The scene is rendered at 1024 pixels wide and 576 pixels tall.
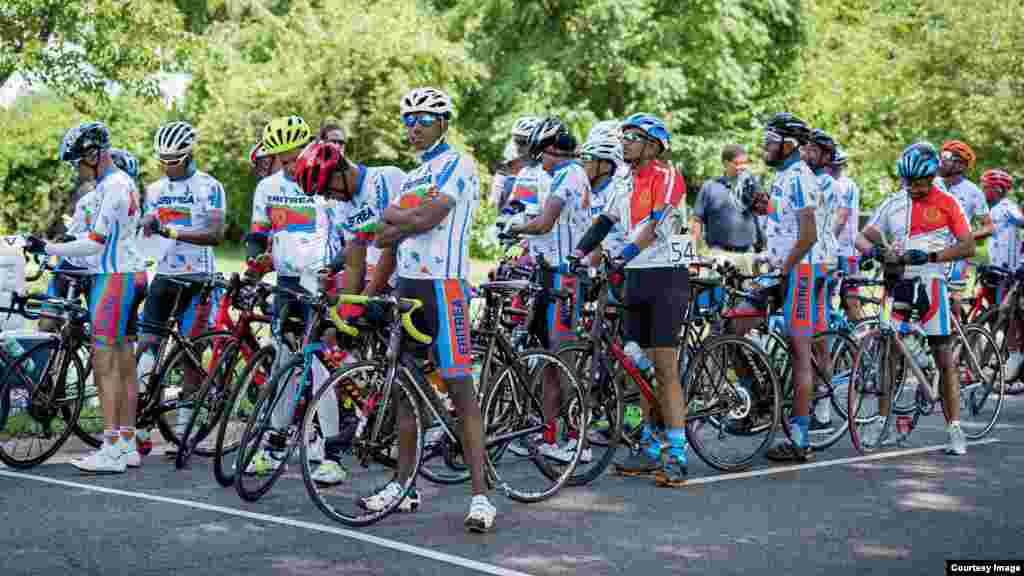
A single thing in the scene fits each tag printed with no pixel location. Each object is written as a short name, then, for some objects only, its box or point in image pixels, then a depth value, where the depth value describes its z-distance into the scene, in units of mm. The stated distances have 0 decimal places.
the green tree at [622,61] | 33594
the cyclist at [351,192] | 7891
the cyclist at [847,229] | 12688
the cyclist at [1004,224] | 14023
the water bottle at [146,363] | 9734
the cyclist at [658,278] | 8703
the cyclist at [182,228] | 9898
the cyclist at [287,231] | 9875
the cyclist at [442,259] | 7363
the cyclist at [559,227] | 9438
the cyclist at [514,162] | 11080
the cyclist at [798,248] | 9492
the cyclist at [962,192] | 13438
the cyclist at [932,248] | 9961
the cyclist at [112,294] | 9070
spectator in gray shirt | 14008
